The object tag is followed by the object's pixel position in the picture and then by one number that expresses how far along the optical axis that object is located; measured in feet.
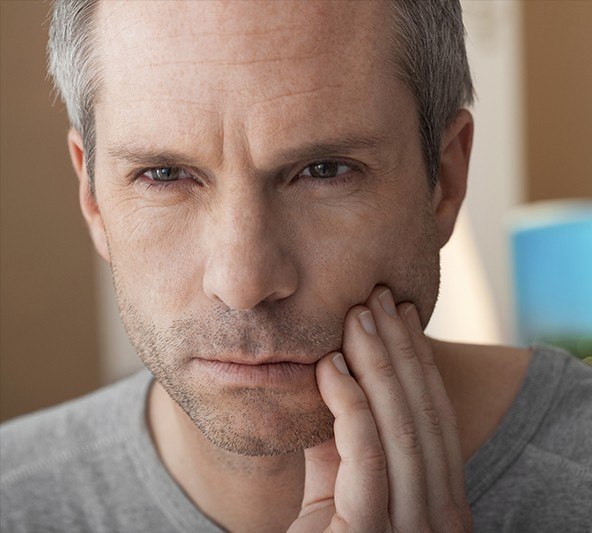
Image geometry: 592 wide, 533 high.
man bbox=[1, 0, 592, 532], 3.89
